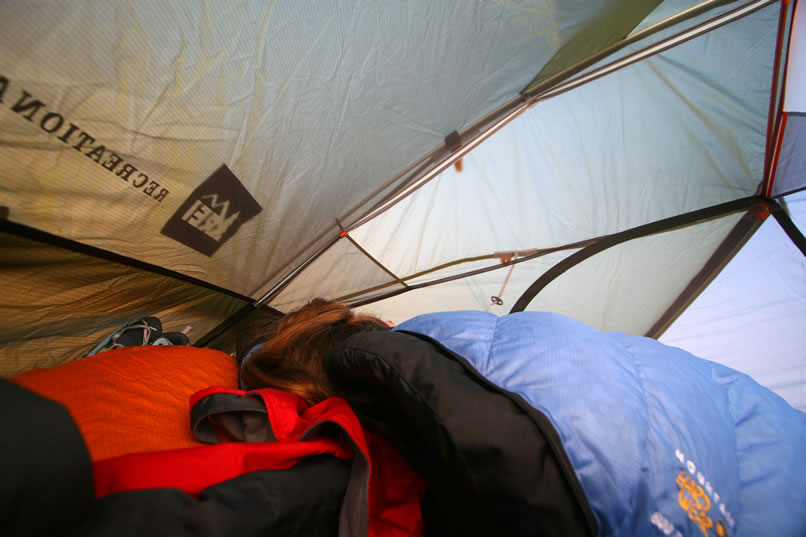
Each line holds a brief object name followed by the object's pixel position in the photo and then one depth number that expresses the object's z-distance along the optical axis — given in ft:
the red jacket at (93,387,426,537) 1.21
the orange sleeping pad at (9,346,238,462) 1.67
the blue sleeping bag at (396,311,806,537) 1.27
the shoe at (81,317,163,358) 2.90
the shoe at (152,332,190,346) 3.18
